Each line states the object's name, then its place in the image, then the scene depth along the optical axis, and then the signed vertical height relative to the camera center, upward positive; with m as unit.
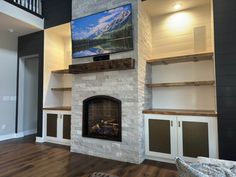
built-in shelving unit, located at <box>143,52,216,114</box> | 3.36 +0.20
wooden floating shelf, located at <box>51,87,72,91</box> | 4.66 +0.16
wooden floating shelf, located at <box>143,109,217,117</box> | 2.81 -0.31
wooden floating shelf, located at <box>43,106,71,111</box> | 4.22 -0.34
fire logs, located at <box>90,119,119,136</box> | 3.47 -0.68
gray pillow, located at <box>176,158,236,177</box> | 0.83 -0.41
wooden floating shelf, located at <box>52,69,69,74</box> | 4.60 +0.63
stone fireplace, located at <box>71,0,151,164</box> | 3.21 -0.21
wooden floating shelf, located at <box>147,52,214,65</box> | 3.15 +0.70
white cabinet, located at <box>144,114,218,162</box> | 2.82 -0.73
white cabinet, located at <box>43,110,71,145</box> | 4.21 -0.79
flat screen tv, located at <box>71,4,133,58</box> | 3.26 +1.23
